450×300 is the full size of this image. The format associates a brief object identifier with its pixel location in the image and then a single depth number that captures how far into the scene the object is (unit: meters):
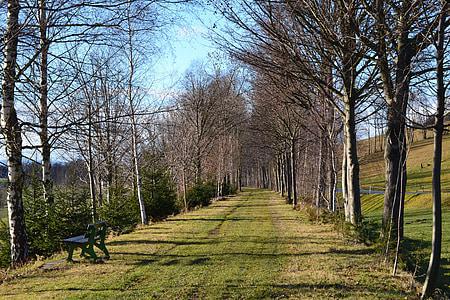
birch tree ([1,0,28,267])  6.99
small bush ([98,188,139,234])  15.52
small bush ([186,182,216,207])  27.17
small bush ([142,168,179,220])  19.88
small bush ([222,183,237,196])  40.81
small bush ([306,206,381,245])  9.82
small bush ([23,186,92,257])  11.57
